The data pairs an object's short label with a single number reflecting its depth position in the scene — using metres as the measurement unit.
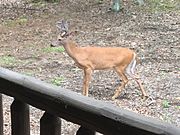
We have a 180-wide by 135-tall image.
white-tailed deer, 10.62
